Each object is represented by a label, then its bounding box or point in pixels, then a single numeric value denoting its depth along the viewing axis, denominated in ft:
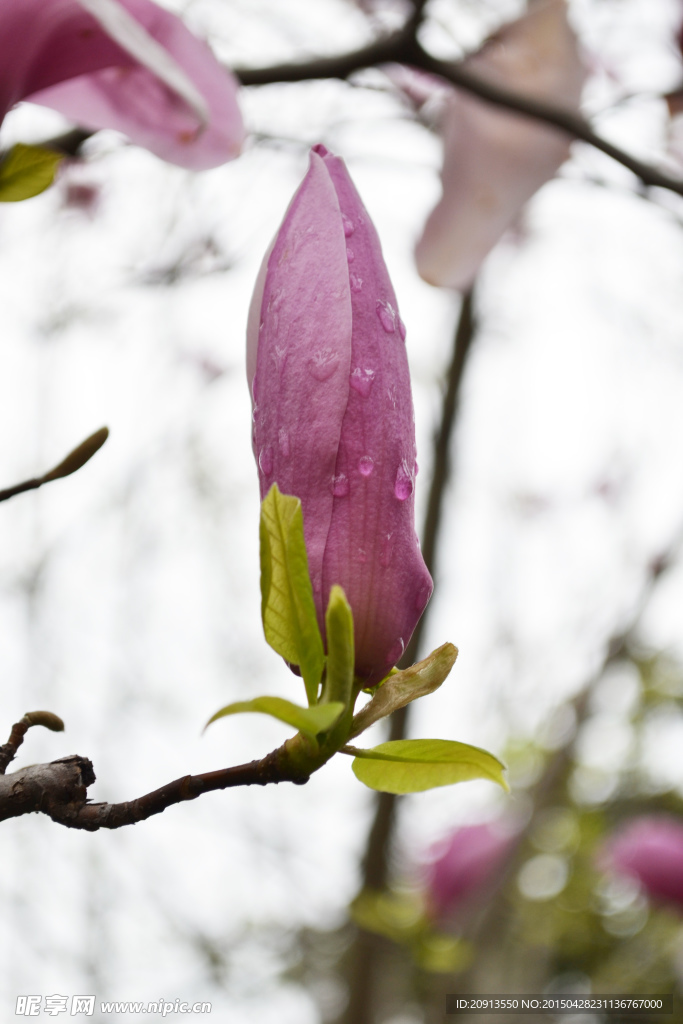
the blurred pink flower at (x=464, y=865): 4.62
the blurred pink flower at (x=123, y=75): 1.75
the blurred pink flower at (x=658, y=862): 3.92
